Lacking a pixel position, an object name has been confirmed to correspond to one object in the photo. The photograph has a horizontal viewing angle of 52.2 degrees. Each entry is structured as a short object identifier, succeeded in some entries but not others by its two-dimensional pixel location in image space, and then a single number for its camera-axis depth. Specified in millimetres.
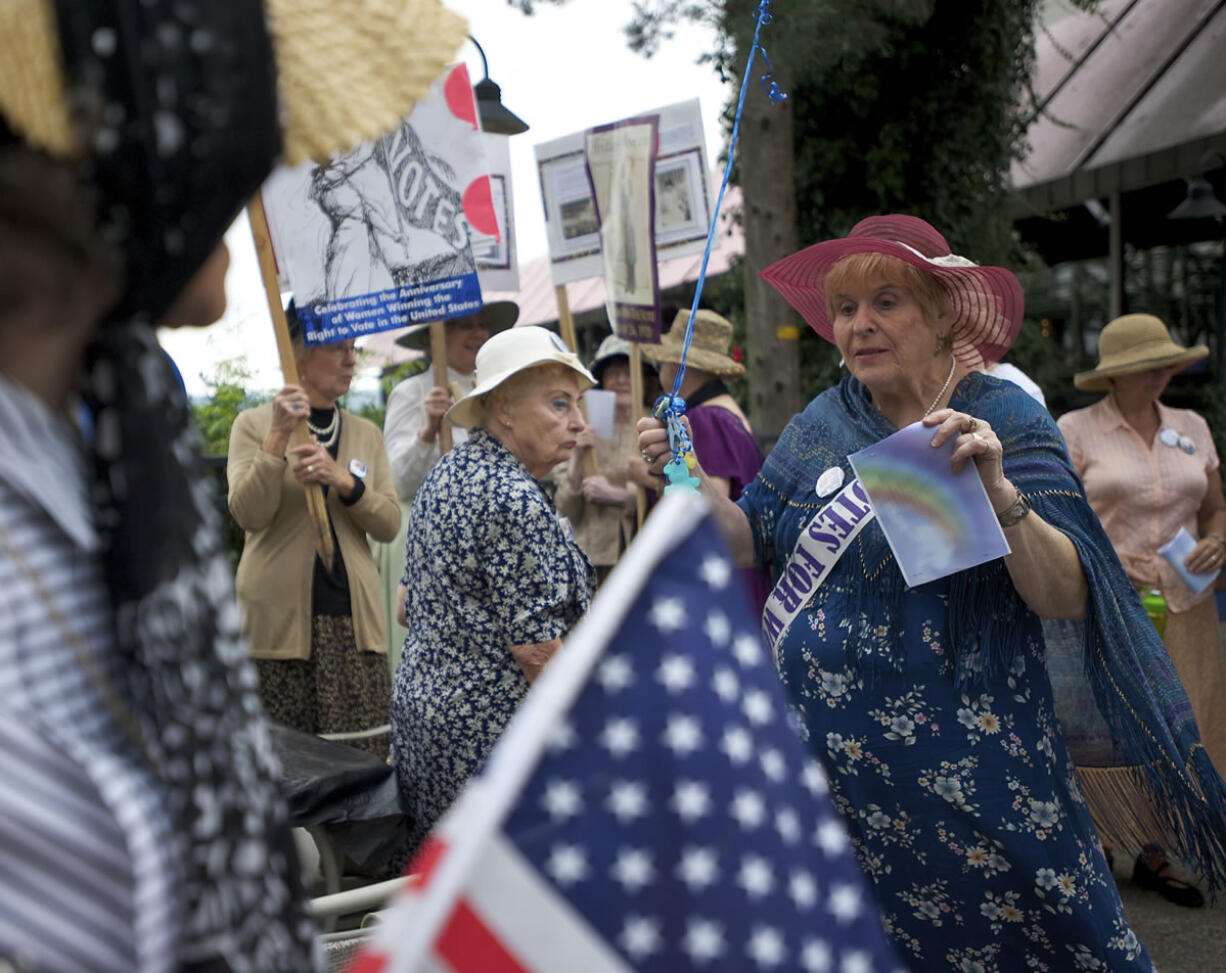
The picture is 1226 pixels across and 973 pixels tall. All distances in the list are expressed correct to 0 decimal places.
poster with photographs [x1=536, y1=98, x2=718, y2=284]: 4938
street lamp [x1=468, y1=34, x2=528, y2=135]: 5242
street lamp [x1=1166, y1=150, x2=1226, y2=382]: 8875
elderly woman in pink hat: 2564
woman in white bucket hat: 3055
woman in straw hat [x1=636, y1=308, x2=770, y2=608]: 4961
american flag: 858
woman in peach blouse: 5062
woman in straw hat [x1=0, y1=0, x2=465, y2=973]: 853
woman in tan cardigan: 4152
